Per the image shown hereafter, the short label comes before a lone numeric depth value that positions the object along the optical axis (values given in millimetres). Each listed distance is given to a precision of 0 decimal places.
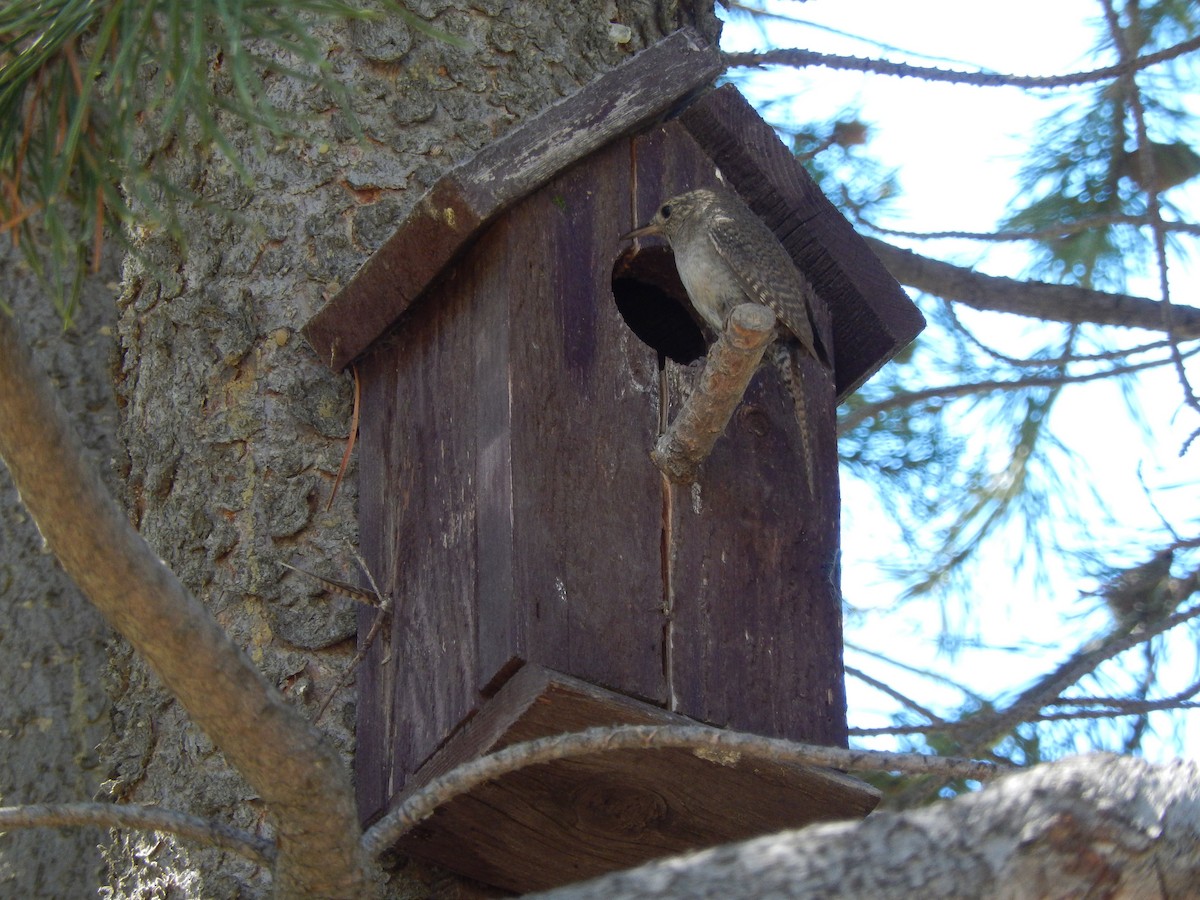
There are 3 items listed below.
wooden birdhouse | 4742
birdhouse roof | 5199
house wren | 5680
